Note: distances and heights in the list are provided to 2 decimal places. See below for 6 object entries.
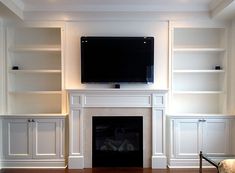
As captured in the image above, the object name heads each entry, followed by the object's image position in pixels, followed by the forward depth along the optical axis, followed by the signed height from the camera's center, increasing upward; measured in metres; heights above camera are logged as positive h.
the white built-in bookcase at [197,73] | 3.24 +0.20
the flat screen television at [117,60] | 3.03 +0.41
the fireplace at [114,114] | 2.97 -0.52
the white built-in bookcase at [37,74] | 3.23 +0.18
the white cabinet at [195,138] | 2.98 -0.93
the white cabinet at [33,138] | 2.96 -0.93
